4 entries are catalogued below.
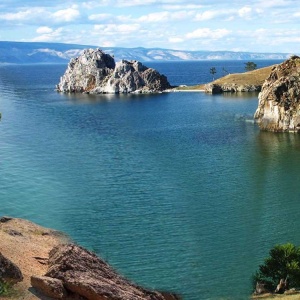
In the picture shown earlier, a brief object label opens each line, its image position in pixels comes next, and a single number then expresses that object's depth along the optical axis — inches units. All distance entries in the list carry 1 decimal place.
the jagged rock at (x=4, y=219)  2635.1
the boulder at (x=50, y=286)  1628.9
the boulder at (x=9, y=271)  1674.0
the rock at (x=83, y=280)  1649.9
